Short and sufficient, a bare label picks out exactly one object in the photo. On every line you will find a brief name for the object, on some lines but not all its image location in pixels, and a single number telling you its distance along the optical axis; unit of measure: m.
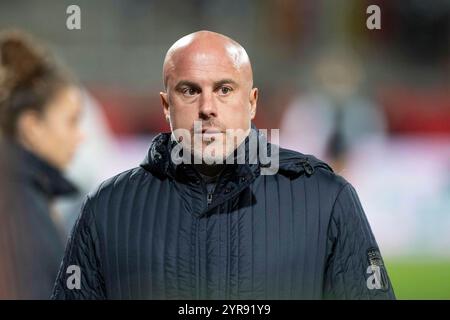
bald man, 3.46
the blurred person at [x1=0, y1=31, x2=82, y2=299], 5.74
